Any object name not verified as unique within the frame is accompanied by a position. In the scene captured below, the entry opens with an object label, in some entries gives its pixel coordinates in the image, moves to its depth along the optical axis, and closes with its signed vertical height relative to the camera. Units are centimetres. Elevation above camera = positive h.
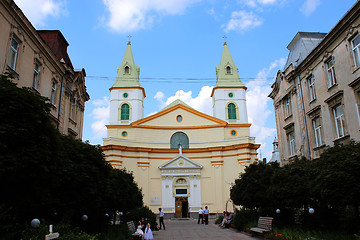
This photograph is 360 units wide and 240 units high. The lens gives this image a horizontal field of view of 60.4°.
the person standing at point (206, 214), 2876 -126
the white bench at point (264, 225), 1506 -128
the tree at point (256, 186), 1880 +84
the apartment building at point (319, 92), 1604 +664
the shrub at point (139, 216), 2223 -104
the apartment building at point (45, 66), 1352 +737
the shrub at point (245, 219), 1942 -126
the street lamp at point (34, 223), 815 -52
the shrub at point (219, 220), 2759 -176
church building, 4003 +613
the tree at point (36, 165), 705 +99
